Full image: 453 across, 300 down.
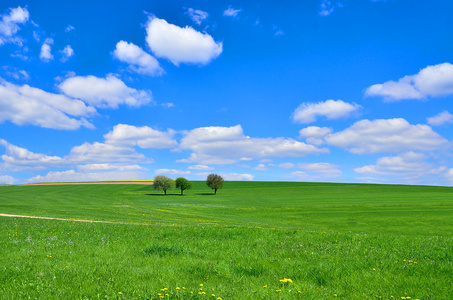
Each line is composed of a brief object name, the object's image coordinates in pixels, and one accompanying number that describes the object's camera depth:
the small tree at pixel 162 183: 113.75
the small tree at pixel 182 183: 116.56
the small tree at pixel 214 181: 115.69
